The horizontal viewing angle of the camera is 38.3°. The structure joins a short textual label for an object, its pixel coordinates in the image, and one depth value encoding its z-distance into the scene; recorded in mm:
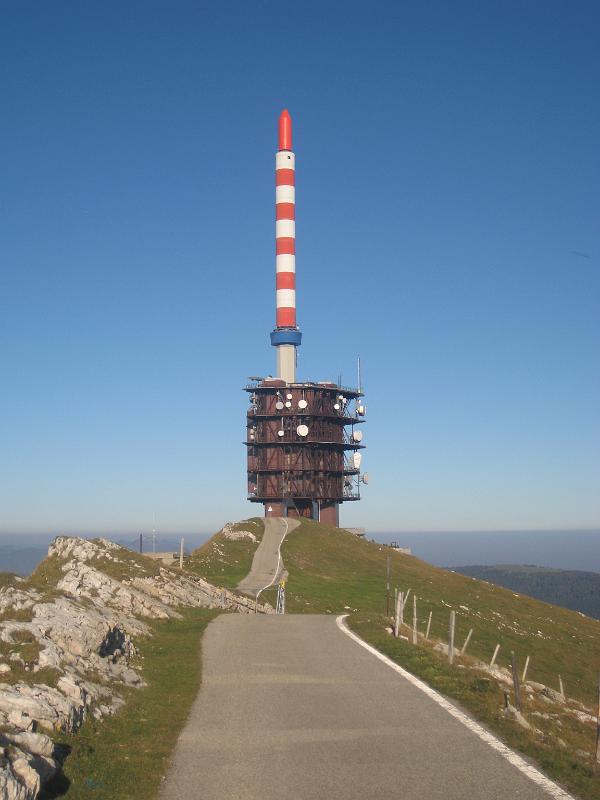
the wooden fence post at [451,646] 23422
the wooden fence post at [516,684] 17391
